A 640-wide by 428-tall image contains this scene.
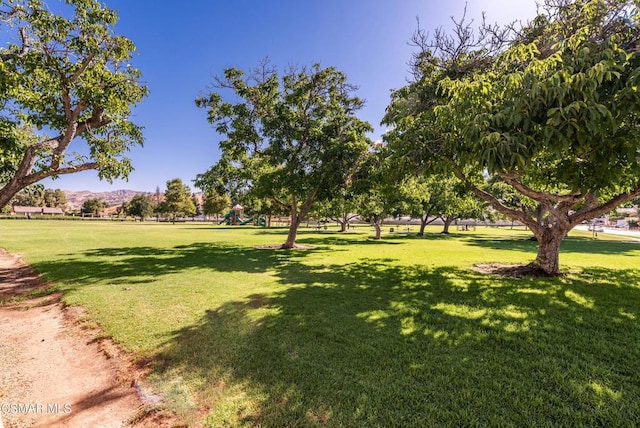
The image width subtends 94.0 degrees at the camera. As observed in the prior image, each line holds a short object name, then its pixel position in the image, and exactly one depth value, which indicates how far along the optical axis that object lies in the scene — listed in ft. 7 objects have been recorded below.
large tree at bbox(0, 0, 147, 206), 23.21
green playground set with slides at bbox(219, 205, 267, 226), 215.45
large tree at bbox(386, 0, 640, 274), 14.47
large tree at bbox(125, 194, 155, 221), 282.97
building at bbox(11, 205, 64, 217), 310.82
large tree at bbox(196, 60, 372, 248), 51.29
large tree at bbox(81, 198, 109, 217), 331.77
